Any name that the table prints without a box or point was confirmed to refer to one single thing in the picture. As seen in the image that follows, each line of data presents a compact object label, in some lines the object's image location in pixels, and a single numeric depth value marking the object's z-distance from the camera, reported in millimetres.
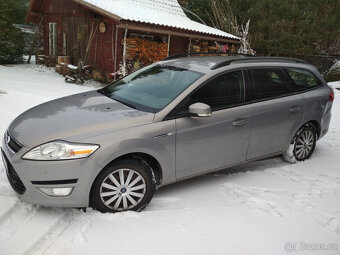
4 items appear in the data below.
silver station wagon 2979
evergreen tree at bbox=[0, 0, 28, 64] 14969
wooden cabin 12375
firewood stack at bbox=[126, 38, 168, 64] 12852
